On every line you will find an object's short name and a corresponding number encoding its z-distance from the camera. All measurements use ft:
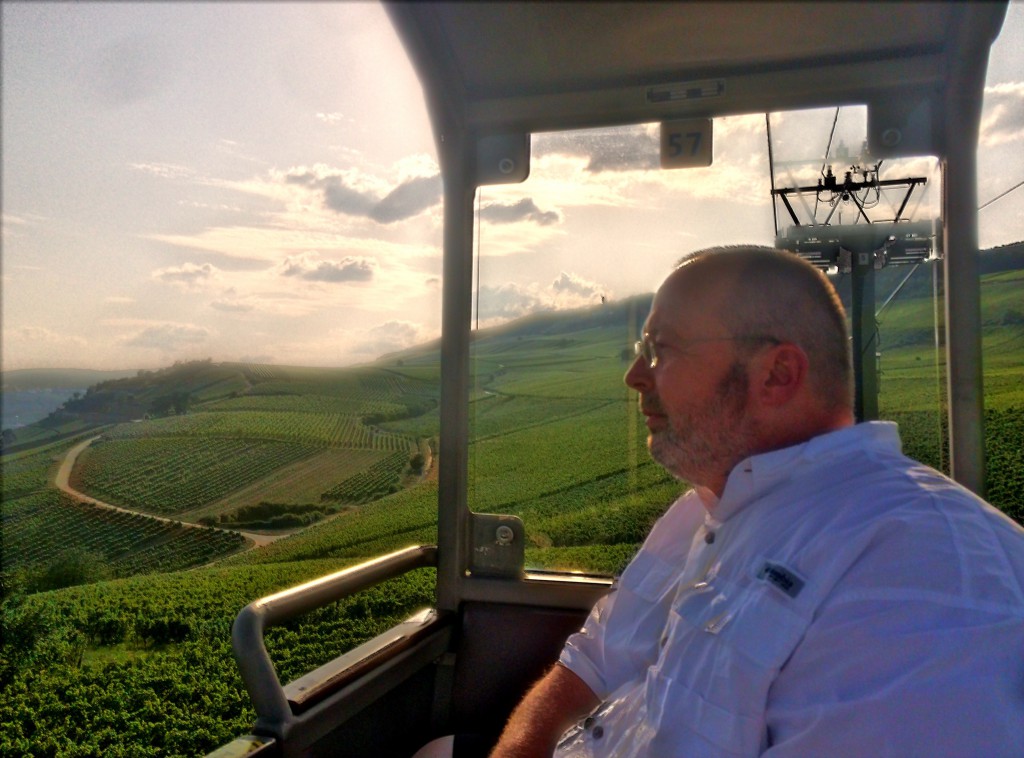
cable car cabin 5.96
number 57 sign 7.19
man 3.11
